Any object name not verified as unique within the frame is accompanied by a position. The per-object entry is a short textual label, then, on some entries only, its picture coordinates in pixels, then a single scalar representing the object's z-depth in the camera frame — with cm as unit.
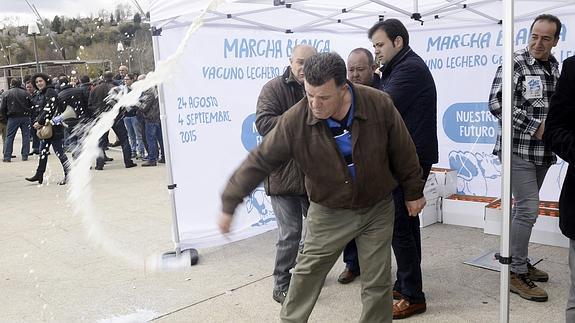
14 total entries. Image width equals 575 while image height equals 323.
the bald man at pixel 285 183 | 366
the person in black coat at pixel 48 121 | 905
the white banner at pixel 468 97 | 580
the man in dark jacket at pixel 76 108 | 949
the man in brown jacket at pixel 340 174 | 259
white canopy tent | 472
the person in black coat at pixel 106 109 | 1003
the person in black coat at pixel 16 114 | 1231
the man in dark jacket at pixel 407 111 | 332
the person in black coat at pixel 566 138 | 230
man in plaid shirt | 354
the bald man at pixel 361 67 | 384
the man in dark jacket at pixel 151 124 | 1028
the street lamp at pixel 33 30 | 1509
